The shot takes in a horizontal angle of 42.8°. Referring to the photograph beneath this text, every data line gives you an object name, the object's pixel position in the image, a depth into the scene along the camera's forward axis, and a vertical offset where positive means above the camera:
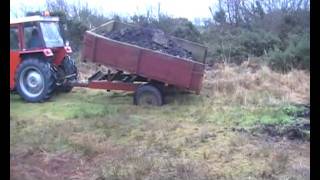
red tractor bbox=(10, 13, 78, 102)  8.63 +0.68
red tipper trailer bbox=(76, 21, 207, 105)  8.24 +0.42
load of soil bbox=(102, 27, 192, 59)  8.82 +1.12
